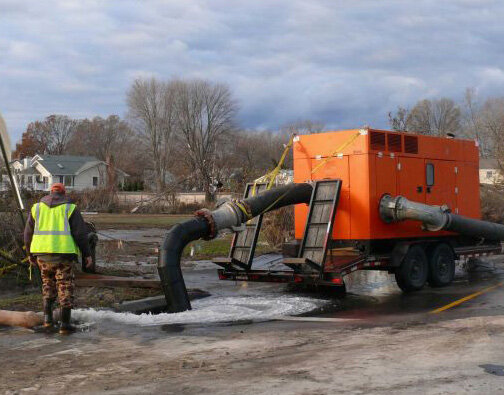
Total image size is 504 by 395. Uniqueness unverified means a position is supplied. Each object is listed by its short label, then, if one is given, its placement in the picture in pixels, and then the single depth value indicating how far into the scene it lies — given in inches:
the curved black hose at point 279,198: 467.8
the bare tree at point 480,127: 2959.2
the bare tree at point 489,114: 2869.1
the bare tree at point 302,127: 3557.6
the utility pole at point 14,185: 454.6
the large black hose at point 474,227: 517.7
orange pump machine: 492.7
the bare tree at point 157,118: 3004.4
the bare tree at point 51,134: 4245.6
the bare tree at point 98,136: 4269.2
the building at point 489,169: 1371.1
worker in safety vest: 347.6
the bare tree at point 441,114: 3240.7
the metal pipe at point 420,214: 488.4
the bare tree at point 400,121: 1635.1
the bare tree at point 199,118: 2962.6
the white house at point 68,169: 3142.2
